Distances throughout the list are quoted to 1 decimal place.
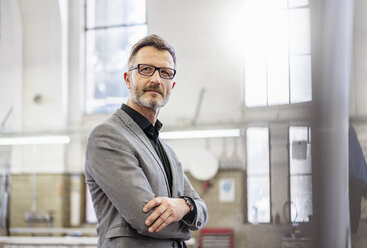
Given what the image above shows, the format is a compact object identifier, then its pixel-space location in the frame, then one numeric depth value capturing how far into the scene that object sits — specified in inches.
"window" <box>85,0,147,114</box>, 208.7
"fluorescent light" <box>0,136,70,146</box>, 194.4
